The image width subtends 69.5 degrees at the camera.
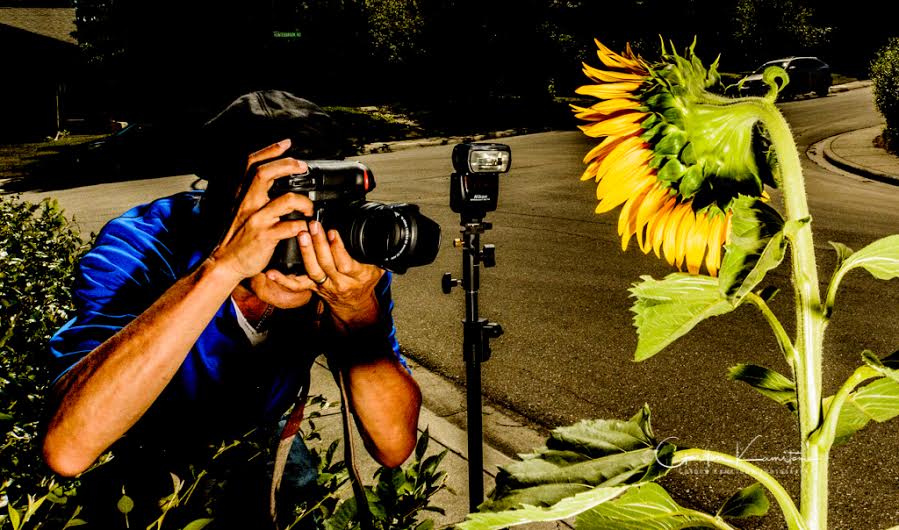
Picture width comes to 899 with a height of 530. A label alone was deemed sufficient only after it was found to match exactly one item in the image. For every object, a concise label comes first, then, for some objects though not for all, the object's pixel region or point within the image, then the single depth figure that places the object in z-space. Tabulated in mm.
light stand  2527
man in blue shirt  1271
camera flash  2512
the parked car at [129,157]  15031
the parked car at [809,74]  24859
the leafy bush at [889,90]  13453
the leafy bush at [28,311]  1679
